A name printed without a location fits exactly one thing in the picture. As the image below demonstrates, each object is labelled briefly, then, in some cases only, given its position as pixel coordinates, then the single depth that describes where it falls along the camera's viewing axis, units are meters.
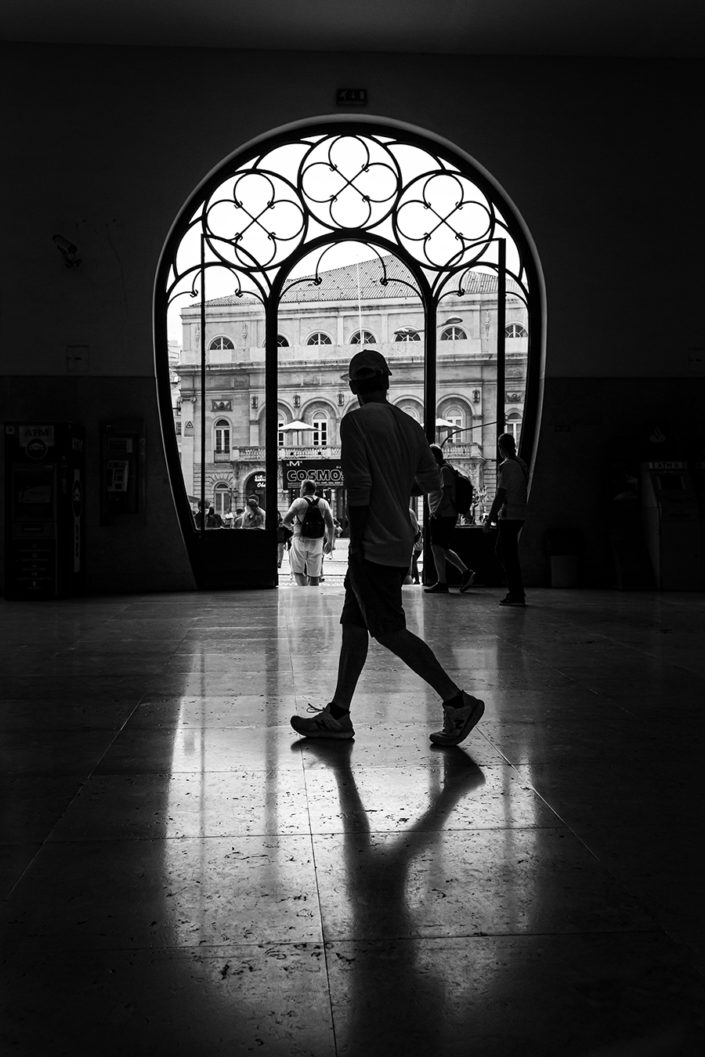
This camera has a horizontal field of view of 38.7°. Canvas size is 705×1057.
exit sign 10.16
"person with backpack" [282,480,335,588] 10.80
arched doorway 10.27
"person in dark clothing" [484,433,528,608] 8.50
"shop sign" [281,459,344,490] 11.21
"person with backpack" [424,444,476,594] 9.45
